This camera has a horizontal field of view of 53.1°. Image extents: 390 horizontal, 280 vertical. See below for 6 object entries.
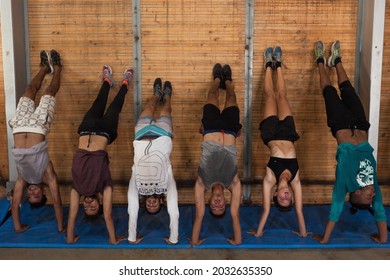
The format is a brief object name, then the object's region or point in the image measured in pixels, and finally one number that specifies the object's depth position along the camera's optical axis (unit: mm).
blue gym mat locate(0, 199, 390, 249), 5477
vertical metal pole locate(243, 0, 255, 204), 6559
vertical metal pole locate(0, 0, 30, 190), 6297
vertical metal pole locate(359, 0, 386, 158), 6340
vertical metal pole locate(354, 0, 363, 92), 6570
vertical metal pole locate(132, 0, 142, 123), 6535
